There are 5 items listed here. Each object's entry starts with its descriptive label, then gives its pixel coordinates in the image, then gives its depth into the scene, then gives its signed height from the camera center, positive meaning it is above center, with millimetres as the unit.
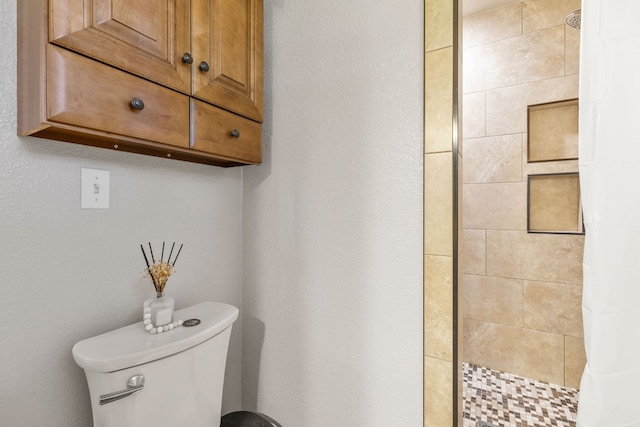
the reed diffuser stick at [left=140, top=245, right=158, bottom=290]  901 -157
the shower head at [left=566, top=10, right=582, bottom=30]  1810 +1091
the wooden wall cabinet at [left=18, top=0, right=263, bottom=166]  646 +324
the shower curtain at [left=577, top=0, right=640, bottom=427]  645 -33
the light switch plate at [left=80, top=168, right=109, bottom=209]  841 +58
